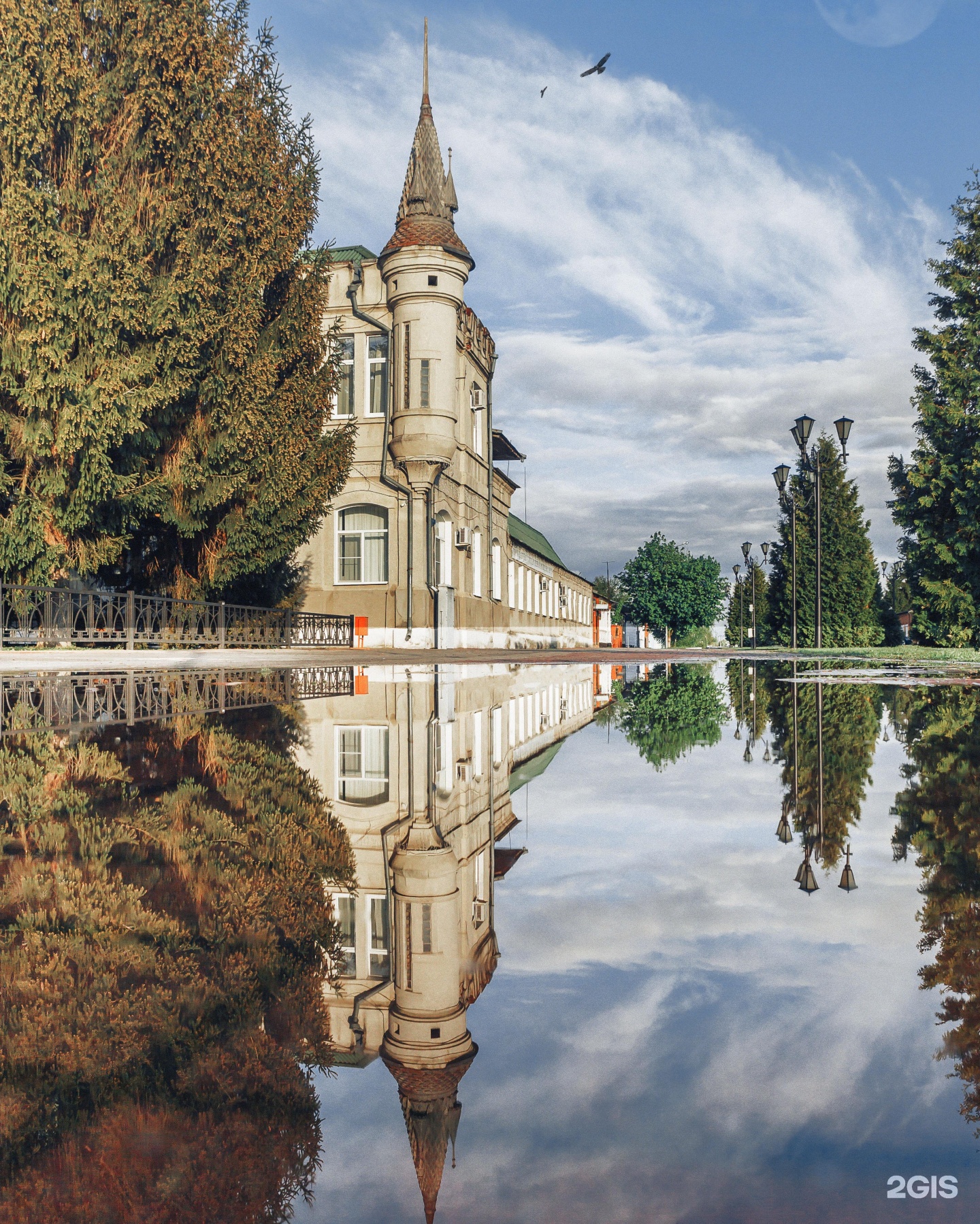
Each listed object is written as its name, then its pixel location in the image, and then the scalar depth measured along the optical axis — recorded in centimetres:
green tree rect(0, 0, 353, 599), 1642
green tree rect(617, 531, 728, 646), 9450
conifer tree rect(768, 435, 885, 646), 6181
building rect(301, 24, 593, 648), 3272
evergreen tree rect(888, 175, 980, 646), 3192
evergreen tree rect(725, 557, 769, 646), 7806
